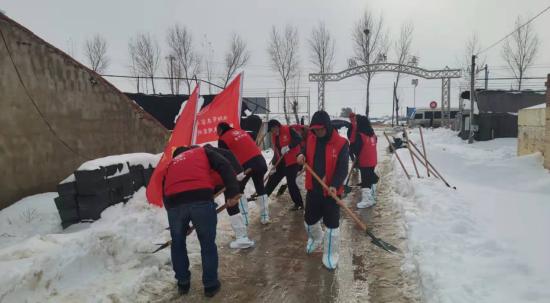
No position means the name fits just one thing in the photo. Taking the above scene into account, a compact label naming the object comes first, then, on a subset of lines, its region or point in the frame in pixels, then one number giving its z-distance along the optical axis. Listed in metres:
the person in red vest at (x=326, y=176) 4.96
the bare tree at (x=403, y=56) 34.53
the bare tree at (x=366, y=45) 32.59
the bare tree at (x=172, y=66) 30.41
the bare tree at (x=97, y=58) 31.23
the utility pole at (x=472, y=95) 19.27
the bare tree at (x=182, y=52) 30.53
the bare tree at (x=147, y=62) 31.52
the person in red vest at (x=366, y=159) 7.98
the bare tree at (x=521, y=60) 30.72
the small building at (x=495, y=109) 19.92
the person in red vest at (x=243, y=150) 6.40
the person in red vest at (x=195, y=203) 4.18
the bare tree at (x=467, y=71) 30.37
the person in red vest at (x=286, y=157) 7.66
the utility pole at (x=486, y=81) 26.39
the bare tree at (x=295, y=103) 26.04
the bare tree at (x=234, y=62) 30.17
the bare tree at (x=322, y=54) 32.47
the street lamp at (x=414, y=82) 33.72
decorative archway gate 31.09
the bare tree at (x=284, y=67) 30.83
